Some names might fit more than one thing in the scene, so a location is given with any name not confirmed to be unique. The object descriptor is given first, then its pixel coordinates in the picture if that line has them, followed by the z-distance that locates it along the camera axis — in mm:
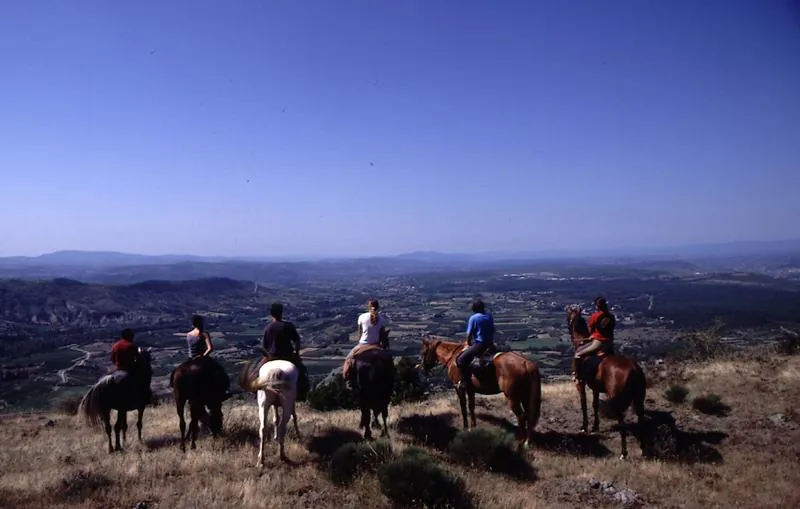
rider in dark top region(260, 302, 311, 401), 8992
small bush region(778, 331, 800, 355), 17256
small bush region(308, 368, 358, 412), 14492
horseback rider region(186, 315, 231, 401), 9570
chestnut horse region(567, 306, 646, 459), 8805
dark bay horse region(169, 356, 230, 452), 8922
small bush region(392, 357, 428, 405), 14594
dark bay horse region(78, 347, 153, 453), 9703
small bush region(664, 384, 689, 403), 12266
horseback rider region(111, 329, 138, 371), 9836
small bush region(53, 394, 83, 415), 18269
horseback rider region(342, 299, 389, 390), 10266
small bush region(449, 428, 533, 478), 8109
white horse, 8172
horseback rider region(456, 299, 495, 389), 10016
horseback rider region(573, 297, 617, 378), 10076
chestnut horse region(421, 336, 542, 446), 9141
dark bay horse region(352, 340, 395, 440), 9328
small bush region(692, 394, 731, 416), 11484
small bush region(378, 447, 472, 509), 6434
